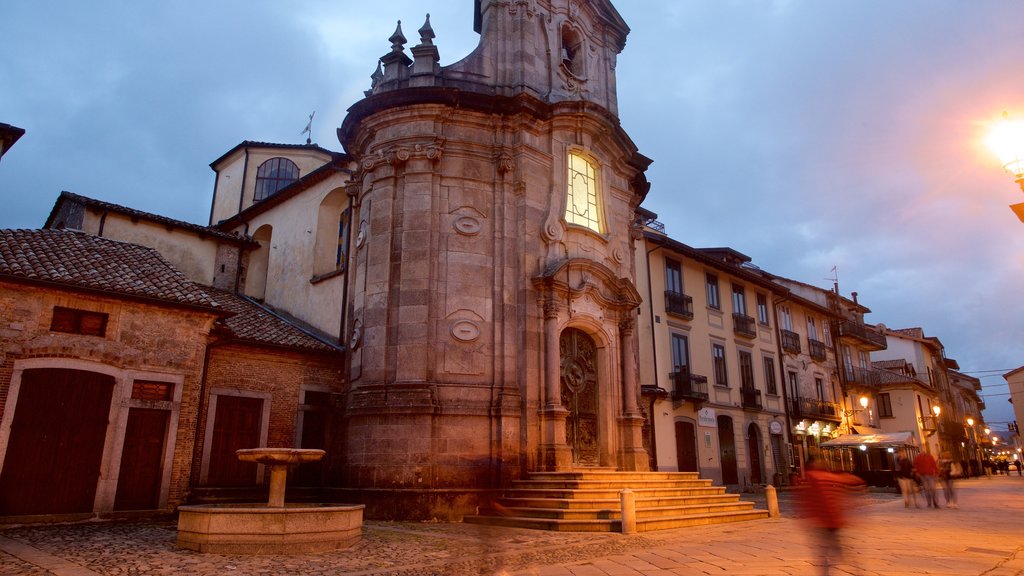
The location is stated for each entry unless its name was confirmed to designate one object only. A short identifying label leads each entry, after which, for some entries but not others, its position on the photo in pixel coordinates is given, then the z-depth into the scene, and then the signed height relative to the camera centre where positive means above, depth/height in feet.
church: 46.39 +10.67
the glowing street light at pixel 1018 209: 24.59 +9.13
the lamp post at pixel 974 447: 195.54 +5.20
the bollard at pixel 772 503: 50.96 -2.94
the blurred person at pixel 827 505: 19.95 -1.23
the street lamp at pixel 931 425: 147.31 +8.58
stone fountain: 30.96 -3.05
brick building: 43.14 +5.56
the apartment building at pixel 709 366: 82.94 +12.82
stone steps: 41.39 -2.67
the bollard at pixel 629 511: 39.04 -2.72
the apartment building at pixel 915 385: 142.20 +16.90
